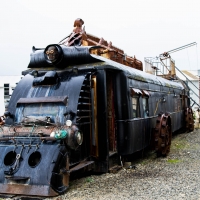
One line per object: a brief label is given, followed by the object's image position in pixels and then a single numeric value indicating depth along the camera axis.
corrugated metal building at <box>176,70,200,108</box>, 41.41
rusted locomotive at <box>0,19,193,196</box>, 6.19
